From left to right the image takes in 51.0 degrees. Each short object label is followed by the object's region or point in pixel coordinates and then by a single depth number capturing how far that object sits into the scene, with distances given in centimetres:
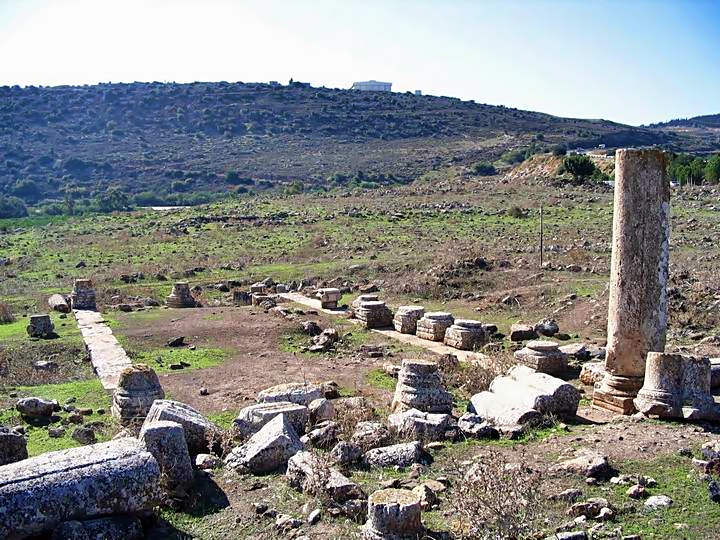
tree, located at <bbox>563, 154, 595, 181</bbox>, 4512
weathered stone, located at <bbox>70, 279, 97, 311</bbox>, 2106
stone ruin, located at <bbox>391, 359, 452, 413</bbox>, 1043
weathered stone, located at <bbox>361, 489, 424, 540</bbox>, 611
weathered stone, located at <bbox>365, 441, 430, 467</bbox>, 800
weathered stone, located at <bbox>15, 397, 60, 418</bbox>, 1087
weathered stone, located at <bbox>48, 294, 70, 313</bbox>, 2109
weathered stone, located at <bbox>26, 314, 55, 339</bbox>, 1700
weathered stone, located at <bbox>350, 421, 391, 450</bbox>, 854
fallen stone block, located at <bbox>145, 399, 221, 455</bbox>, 870
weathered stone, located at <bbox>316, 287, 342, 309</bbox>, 2067
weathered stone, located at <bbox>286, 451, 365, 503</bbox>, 698
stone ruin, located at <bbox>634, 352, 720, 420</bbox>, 926
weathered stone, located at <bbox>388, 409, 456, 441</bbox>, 888
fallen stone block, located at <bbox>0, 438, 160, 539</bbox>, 600
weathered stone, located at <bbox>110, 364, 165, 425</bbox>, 1003
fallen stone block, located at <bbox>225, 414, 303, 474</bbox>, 809
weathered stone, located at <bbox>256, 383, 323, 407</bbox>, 1041
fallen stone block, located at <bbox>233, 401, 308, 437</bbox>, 928
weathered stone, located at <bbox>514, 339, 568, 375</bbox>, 1281
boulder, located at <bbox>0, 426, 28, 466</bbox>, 773
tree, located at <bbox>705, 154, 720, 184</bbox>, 4109
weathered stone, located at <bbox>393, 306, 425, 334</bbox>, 1744
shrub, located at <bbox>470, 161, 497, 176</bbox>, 6172
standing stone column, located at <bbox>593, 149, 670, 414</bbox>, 1031
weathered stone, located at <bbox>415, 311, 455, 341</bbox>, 1648
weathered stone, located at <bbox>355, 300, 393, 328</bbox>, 1823
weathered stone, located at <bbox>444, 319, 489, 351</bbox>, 1552
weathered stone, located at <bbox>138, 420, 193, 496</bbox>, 758
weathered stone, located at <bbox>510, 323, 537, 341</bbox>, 1573
